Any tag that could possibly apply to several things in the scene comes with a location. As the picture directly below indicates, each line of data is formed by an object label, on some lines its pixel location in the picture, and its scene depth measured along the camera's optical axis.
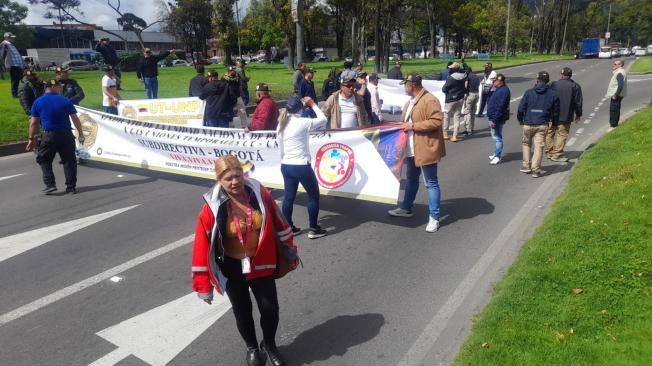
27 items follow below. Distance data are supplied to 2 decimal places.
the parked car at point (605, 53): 73.00
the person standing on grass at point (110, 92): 11.36
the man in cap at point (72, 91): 11.23
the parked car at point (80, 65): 60.28
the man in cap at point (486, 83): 14.17
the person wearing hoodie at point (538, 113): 8.70
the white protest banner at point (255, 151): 6.50
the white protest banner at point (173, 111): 10.17
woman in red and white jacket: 3.15
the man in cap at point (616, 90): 12.22
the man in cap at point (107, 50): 16.17
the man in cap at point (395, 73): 17.07
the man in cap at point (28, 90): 10.70
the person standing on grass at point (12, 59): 14.19
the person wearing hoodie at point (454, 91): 12.09
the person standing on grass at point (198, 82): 10.91
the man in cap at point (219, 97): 9.83
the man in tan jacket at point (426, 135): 5.98
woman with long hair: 5.78
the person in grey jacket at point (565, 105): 9.51
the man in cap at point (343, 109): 7.98
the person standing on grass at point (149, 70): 15.03
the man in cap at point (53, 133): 8.10
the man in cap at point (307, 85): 12.83
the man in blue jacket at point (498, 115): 9.91
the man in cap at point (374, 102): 12.44
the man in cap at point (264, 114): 7.25
